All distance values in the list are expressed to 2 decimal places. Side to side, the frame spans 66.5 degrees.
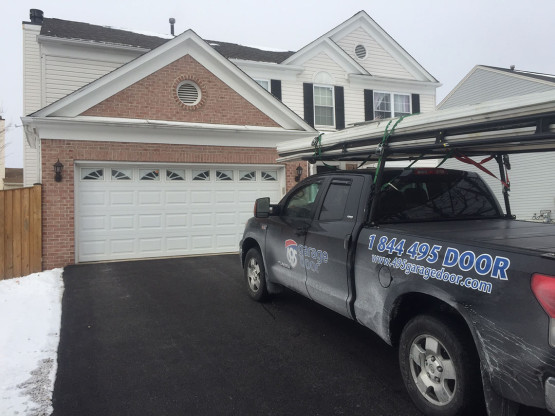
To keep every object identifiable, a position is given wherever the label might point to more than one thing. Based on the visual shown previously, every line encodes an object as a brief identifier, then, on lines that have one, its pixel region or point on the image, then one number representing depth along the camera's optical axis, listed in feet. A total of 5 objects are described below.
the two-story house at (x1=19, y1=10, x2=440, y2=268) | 30.96
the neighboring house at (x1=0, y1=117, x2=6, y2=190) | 102.01
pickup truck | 7.91
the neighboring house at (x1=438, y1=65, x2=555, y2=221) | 56.80
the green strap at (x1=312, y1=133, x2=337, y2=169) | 16.72
